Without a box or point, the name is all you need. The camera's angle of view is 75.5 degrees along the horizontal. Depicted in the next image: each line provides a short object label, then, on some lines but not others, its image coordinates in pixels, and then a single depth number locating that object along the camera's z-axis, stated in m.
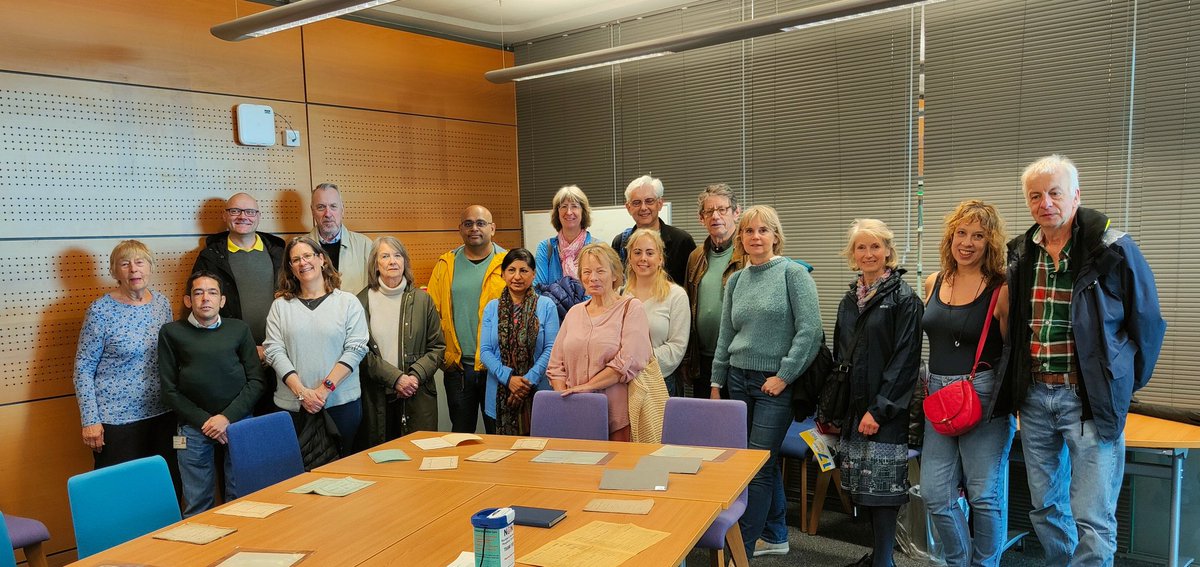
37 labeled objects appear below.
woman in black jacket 3.37
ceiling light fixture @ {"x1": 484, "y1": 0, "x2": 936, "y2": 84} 3.87
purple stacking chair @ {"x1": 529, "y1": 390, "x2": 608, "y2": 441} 3.56
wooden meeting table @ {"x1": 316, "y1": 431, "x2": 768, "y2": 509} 2.60
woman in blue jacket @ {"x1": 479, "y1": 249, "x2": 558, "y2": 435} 4.24
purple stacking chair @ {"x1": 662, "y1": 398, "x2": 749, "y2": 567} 3.20
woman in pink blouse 3.73
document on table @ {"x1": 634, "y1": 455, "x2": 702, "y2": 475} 2.79
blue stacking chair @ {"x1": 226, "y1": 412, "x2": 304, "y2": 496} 3.15
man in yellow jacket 4.68
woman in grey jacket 4.35
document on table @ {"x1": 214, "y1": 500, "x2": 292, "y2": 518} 2.48
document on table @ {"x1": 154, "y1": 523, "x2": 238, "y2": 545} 2.26
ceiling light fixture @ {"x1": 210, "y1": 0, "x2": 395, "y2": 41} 3.52
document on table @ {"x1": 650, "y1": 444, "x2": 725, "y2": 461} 2.98
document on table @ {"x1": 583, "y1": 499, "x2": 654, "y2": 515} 2.38
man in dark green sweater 3.93
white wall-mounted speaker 4.95
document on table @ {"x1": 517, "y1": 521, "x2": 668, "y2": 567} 2.00
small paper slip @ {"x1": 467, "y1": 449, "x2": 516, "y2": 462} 3.05
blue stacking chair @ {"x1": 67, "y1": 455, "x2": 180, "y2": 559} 2.53
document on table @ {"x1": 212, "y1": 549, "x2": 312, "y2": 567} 2.06
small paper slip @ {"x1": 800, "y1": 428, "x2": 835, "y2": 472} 3.57
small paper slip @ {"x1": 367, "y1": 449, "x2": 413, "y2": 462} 3.10
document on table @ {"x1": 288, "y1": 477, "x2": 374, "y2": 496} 2.68
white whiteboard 6.00
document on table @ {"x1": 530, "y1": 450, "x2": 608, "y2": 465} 2.98
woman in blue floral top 3.98
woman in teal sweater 3.65
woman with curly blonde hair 3.16
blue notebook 2.28
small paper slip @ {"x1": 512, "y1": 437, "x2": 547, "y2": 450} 3.23
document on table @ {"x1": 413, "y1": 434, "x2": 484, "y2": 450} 3.30
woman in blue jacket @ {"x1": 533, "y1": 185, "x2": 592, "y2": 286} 4.61
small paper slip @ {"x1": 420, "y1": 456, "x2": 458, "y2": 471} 2.96
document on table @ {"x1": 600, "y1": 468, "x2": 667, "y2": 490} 2.61
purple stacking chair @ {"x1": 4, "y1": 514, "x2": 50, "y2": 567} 3.39
